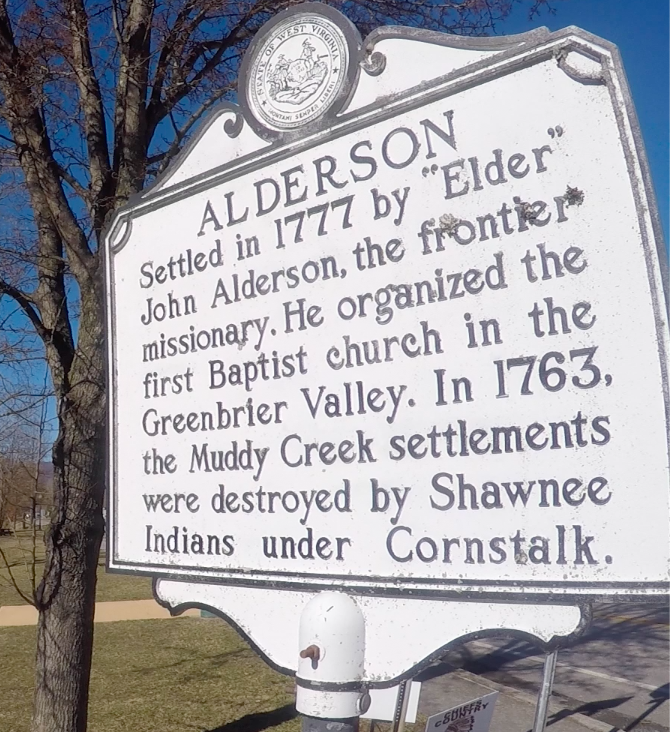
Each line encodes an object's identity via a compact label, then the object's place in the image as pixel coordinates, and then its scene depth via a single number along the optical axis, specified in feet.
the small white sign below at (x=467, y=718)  10.90
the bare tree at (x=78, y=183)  13.35
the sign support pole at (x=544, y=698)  13.55
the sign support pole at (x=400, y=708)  13.23
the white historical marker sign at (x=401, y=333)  4.70
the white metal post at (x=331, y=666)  5.30
